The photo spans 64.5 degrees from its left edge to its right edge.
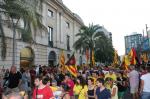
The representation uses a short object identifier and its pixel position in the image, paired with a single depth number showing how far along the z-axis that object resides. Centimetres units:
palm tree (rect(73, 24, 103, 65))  1522
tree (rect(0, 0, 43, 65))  527
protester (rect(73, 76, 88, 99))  331
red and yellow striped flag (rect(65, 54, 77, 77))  474
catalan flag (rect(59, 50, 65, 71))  649
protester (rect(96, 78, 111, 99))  296
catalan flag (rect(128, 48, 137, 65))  603
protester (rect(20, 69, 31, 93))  504
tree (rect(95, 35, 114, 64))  1608
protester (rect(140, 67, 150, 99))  296
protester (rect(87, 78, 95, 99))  323
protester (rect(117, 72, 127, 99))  431
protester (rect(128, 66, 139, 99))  460
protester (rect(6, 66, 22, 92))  467
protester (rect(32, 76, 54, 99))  240
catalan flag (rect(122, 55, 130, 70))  654
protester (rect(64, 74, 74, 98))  384
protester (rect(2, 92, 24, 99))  178
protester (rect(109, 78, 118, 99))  331
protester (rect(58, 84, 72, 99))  262
